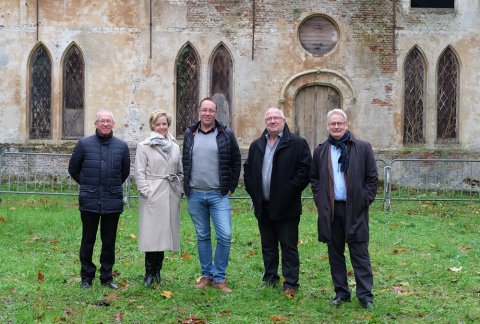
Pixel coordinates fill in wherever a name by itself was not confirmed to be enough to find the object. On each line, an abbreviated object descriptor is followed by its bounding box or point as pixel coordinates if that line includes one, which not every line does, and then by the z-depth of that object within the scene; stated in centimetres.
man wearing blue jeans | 814
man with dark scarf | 742
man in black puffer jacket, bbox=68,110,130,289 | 811
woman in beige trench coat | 816
